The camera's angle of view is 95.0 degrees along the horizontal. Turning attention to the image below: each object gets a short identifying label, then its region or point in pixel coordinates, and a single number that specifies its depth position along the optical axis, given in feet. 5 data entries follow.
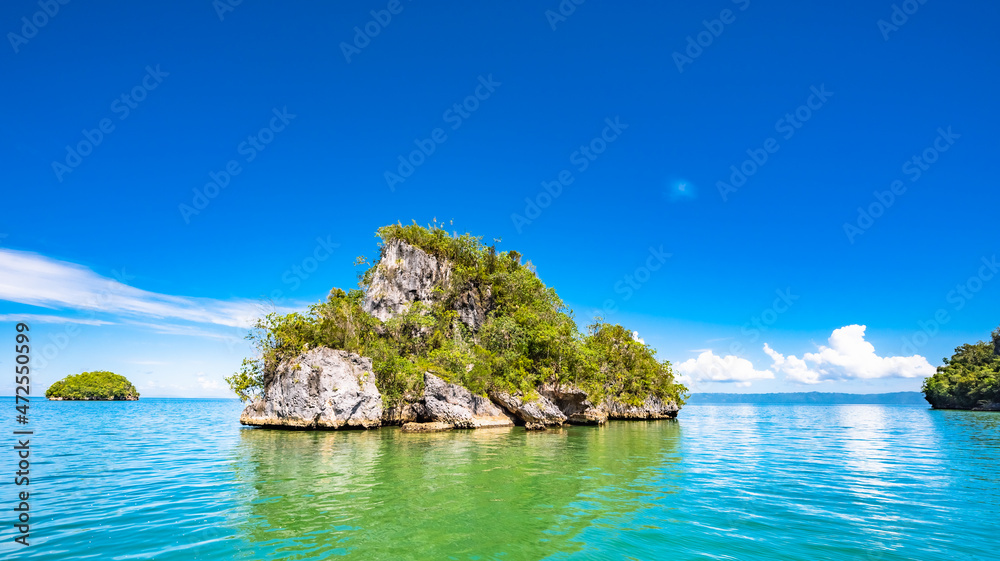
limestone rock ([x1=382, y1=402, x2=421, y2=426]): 131.85
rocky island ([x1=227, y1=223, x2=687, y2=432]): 121.07
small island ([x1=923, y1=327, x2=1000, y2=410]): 262.90
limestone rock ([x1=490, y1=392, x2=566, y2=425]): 134.51
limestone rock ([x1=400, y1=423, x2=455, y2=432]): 115.65
